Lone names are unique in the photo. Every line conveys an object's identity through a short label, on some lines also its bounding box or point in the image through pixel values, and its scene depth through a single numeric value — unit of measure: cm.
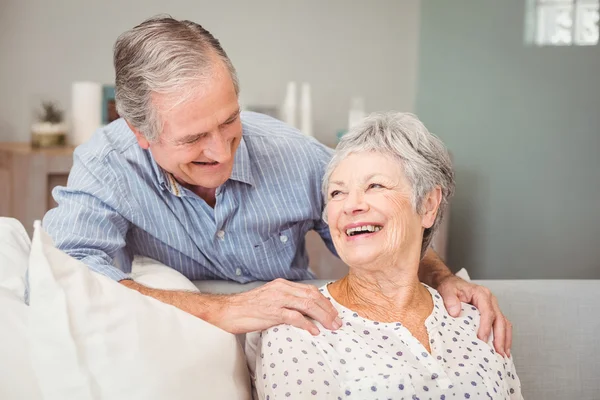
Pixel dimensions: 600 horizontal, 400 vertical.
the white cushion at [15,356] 132
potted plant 339
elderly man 172
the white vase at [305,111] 370
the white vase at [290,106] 369
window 323
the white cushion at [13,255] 149
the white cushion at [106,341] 135
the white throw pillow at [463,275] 204
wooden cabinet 319
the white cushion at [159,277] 180
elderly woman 154
